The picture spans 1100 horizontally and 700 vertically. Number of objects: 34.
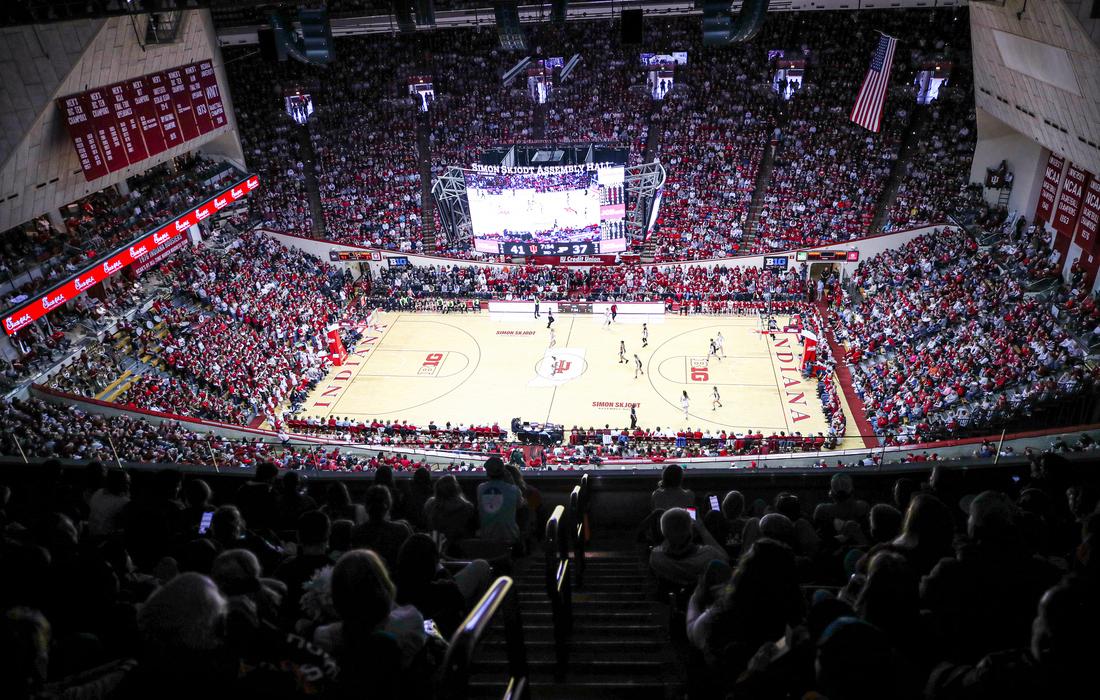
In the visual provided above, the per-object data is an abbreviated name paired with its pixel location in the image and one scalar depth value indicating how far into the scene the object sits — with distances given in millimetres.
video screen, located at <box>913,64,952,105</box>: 26906
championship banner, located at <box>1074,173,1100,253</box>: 22125
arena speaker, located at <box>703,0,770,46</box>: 18922
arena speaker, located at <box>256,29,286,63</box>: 22250
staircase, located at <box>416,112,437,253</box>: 37125
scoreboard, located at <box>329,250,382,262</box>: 35375
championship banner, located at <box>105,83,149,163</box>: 26375
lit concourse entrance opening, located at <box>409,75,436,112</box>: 34906
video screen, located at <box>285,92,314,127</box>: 32312
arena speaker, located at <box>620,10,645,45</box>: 19578
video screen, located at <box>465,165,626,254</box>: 32188
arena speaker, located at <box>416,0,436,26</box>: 17938
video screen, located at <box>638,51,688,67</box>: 34469
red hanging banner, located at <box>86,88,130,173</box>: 25406
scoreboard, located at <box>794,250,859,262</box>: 31641
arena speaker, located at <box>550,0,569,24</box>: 17203
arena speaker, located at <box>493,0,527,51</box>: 19341
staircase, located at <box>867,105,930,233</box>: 32594
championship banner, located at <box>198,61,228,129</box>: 31923
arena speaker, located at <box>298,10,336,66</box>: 19281
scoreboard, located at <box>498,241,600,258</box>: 33438
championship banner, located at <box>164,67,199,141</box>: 29875
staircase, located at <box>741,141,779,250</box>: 34312
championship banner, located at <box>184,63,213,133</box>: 30828
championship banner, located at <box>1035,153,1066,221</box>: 24984
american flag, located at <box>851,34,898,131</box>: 25656
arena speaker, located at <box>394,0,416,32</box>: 18984
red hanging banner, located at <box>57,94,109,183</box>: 24250
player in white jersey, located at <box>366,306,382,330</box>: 32719
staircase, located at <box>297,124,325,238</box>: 37188
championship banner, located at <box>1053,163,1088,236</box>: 23359
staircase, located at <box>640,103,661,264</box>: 37688
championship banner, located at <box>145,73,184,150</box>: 28797
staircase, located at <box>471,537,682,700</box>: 4582
